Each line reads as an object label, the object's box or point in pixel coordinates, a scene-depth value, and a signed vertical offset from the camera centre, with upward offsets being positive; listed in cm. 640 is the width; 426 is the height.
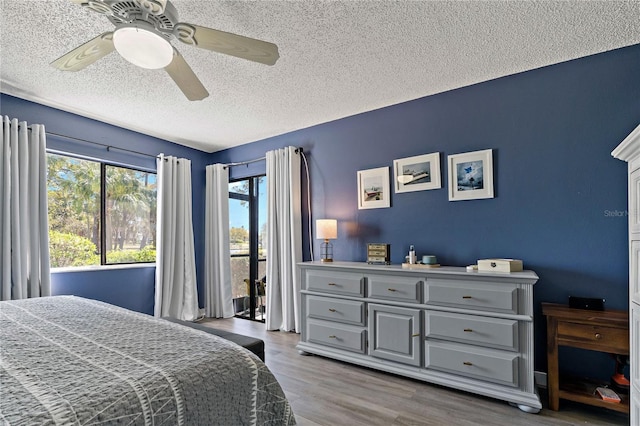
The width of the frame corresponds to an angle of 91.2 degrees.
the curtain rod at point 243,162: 431 +77
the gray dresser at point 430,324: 211 -86
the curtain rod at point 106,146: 321 +85
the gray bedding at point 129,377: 93 -56
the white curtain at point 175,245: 401 -37
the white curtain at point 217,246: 445 -42
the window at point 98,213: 337 +6
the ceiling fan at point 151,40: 137 +88
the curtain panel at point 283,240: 380 -29
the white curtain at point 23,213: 274 +5
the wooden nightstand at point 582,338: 193 -80
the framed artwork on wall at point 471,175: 271 +35
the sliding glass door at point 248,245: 448 -41
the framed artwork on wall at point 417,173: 296 +41
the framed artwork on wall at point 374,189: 326 +28
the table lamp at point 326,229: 329 -14
